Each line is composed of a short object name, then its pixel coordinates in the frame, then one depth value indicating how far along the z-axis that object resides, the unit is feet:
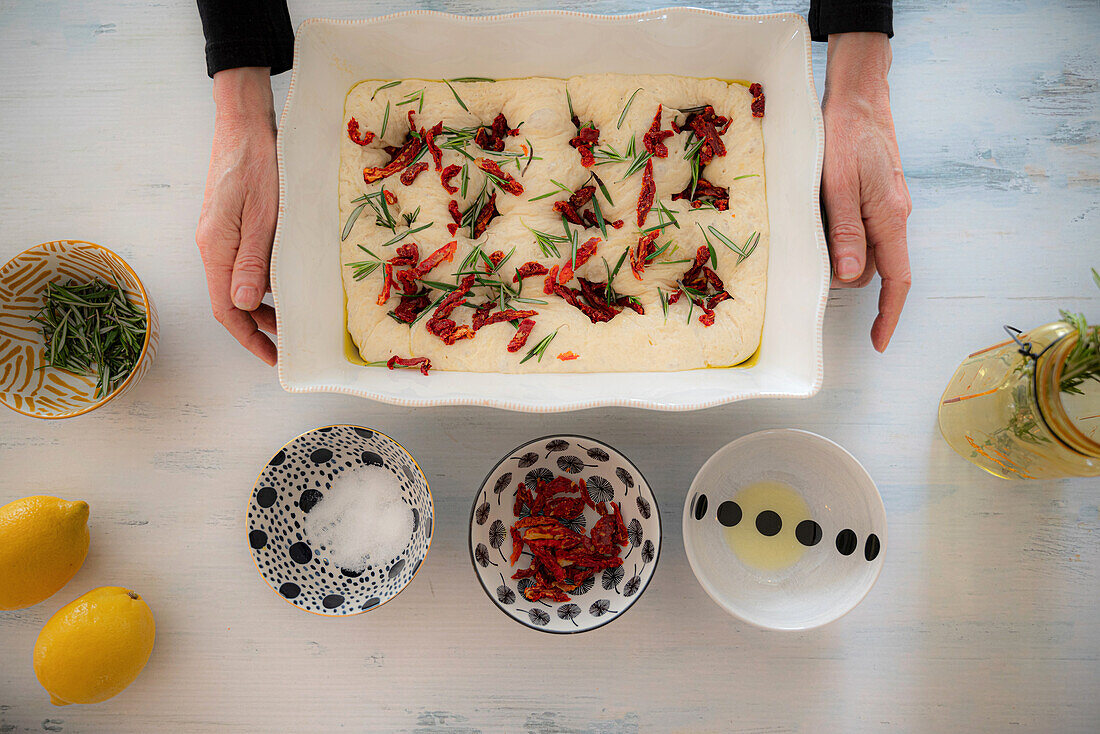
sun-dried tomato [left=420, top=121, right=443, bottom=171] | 3.43
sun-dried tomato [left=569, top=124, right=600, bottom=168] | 3.45
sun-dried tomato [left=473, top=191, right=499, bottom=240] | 3.49
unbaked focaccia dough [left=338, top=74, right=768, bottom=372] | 3.34
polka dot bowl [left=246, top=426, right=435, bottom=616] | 3.36
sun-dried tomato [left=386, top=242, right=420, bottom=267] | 3.36
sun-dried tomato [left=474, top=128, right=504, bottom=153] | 3.48
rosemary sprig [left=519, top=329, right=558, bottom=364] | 3.28
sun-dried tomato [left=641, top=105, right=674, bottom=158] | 3.39
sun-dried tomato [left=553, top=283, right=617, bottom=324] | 3.38
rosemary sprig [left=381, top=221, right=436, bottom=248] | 3.36
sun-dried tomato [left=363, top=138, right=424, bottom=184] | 3.44
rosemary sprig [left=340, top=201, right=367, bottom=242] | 3.39
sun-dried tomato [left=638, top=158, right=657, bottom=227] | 3.39
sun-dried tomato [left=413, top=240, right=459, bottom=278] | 3.37
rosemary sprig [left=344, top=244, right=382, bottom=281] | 3.37
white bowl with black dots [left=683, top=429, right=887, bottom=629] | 3.26
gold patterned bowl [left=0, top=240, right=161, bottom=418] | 3.50
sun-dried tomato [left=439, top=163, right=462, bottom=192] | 3.41
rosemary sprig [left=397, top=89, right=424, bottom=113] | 3.48
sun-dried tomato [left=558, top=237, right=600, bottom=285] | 3.38
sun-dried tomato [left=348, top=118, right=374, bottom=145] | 3.44
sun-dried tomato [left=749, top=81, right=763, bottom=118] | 3.42
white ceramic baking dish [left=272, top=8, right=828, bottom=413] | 3.10
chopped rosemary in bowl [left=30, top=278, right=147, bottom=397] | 3.58
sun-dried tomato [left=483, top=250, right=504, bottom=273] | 3.39
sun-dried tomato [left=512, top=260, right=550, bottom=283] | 3.38
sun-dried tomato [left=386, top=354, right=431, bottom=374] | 3.32
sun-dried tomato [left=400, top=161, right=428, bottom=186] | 3.42
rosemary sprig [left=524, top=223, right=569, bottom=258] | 3.38
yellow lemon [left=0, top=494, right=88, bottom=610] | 3.25
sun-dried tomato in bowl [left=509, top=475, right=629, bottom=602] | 3.40
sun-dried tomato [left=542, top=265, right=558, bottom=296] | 3.40
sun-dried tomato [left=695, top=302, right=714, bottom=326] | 3.35
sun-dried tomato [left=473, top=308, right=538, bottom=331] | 3.34
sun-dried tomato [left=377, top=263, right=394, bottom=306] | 3.39
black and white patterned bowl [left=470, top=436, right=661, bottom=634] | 3.28
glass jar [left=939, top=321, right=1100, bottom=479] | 2.90
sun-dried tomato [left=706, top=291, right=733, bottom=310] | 3.43
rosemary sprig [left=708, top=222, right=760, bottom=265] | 3.37
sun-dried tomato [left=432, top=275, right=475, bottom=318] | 3.37
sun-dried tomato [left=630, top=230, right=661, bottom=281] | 3.37
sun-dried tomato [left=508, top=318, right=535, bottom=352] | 3.28
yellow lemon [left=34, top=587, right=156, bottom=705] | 3.20
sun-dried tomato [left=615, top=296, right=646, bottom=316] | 3.43
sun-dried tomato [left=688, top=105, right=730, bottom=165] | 3.44
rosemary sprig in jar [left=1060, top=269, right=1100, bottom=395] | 2.86
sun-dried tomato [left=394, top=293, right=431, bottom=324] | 3.37
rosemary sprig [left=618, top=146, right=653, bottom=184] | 3.39
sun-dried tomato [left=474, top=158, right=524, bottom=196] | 3.45
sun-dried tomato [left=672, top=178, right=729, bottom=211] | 3.45
